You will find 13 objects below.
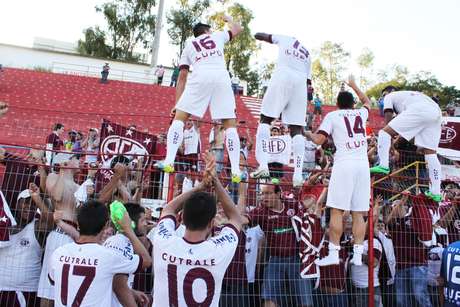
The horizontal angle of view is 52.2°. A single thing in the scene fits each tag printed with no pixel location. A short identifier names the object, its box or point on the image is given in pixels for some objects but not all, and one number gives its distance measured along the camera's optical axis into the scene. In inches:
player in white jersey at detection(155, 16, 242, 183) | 239.3
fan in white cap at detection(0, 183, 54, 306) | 203.5
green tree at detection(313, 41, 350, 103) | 1953.7
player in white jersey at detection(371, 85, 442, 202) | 260.8
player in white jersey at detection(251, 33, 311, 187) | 258.4
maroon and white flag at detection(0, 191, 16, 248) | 202.5
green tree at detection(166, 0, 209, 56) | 1771.7
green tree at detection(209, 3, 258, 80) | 1706.4
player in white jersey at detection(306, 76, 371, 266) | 215.5
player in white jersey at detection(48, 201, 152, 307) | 143.6
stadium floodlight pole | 1150.2
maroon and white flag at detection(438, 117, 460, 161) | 504.6
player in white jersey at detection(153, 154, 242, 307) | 127.0
